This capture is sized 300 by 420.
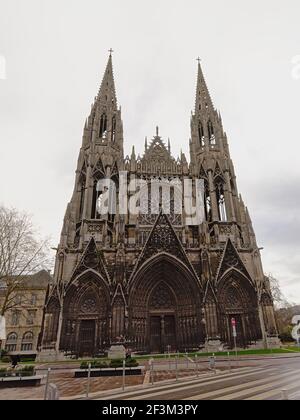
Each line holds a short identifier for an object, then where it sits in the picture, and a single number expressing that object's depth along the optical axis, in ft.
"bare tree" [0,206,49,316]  55.36
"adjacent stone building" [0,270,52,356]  125.49
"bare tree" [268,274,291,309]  135.64
